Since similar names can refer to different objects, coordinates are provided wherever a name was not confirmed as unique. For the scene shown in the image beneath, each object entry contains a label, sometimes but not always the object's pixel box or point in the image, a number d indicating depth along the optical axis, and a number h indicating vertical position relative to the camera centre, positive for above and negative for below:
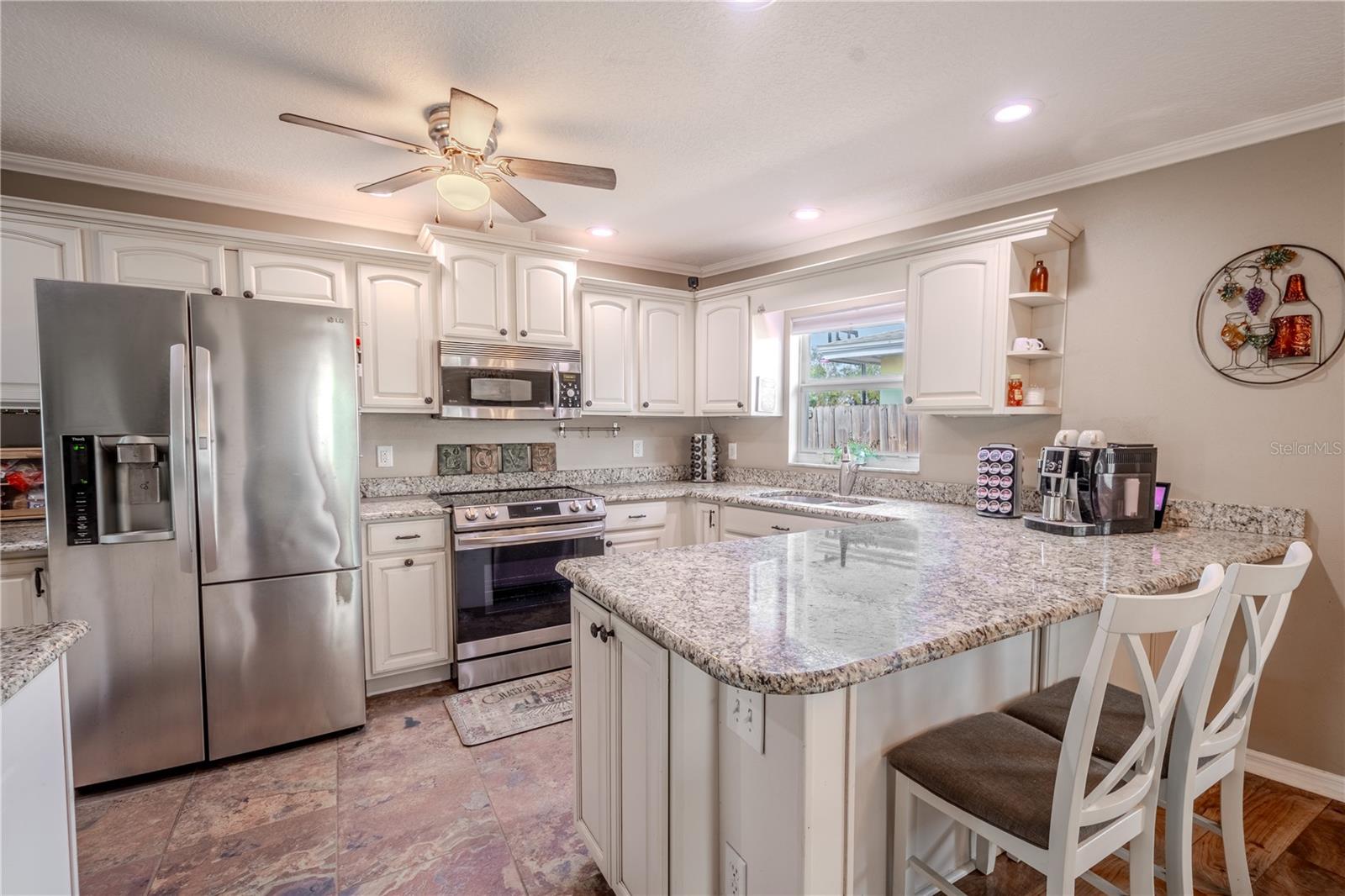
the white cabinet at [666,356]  3.90 +0.45
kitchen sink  3.18 -0.43
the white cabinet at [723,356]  3.84 +0.45
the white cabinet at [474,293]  3.19 +0.72
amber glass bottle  2.65 +0.65
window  3.41 +0.22
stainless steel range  2.92 -0.78
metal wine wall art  2.04 +0.39
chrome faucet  3.39 -0.30
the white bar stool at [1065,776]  0.98 -0.69
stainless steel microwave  3.20 +0.24
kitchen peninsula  1.00 -0.55
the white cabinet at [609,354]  3.68 +0.44
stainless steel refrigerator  2.03 -0.35
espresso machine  2.15 -0.25
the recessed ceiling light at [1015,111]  2.05 +1.11
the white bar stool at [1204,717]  1.18 -0.69
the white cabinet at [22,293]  2.36 +0.52
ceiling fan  1.90 +0.94
